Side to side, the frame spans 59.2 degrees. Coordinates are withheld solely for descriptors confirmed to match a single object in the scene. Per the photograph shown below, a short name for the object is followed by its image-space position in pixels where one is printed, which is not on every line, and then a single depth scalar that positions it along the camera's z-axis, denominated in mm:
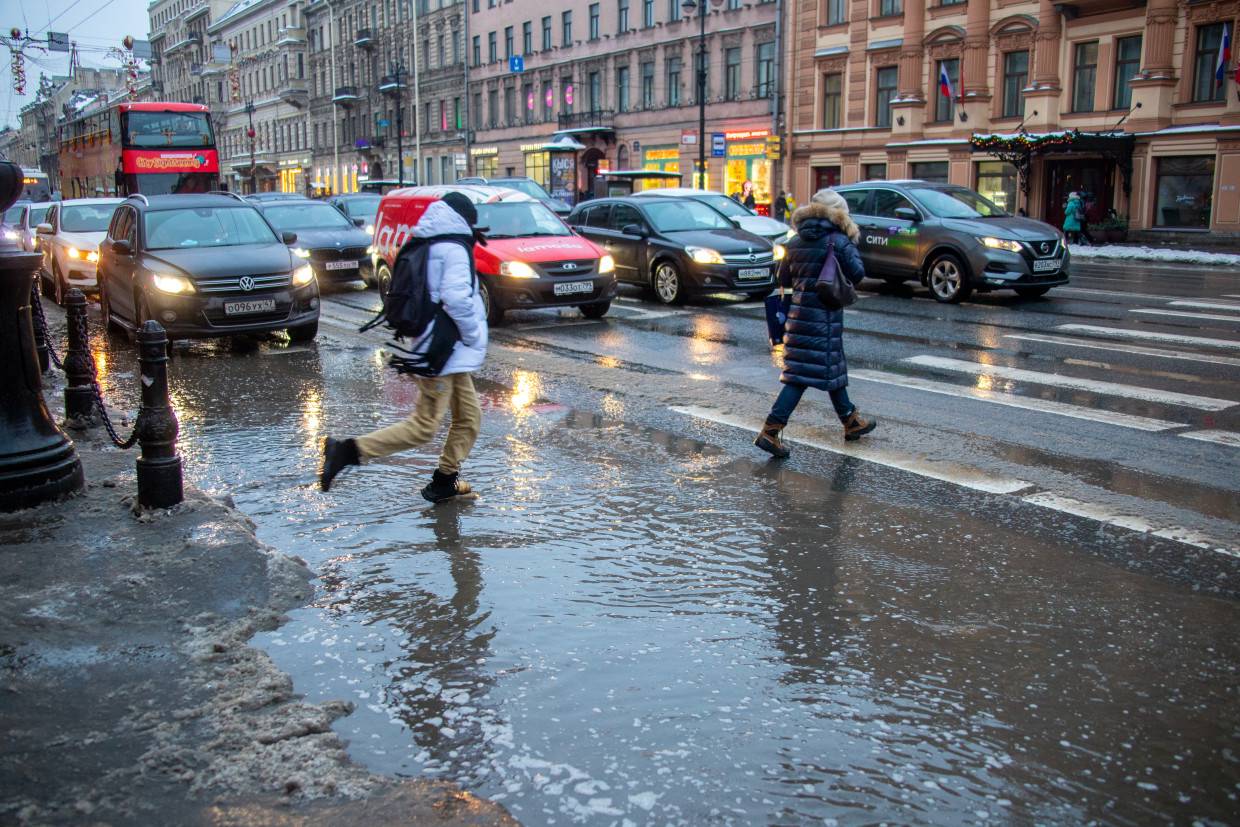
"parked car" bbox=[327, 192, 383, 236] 24258
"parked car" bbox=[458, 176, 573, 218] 28620
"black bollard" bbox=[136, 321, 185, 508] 5434
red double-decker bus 29359
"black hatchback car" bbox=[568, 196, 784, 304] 16219
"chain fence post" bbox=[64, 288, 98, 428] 7773
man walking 5723
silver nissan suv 15637
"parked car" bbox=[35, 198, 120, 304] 16938
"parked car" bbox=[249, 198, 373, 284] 19062
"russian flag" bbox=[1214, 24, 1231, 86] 28500
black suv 11438
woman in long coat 7148
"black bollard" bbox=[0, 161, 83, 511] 5461
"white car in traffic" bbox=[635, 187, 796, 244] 18847
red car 13930
